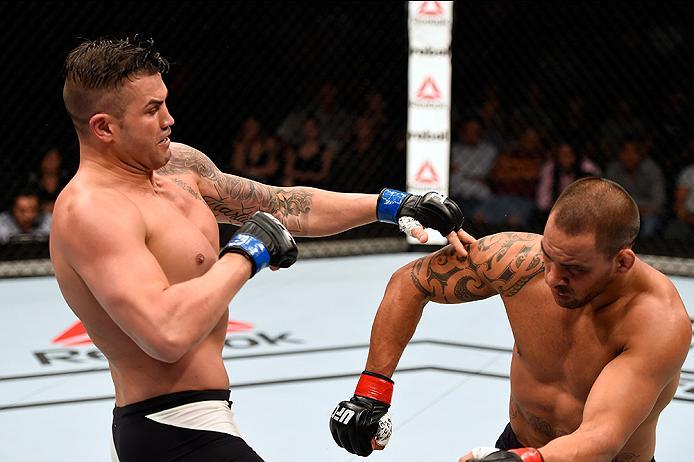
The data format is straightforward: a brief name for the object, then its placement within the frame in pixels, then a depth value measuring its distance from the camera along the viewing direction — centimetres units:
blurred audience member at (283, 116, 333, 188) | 669
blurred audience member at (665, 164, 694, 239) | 624
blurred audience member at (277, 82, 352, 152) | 682
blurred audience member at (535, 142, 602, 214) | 651
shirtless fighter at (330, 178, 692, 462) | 194
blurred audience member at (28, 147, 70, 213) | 608
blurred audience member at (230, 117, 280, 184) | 661
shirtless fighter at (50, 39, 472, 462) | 186
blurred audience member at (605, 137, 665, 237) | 628
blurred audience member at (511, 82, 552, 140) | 682
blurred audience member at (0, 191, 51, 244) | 601
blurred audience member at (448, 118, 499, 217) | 677
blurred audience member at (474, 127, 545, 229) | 665
